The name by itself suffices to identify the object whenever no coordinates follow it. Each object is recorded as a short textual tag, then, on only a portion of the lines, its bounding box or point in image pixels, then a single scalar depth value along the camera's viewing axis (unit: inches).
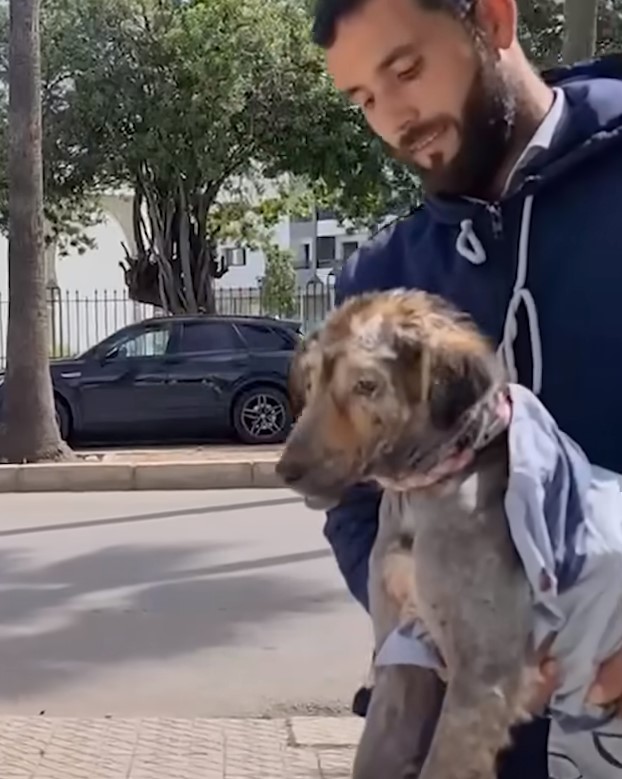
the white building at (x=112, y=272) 1132.5
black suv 681.6
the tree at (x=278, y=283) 1210.0
